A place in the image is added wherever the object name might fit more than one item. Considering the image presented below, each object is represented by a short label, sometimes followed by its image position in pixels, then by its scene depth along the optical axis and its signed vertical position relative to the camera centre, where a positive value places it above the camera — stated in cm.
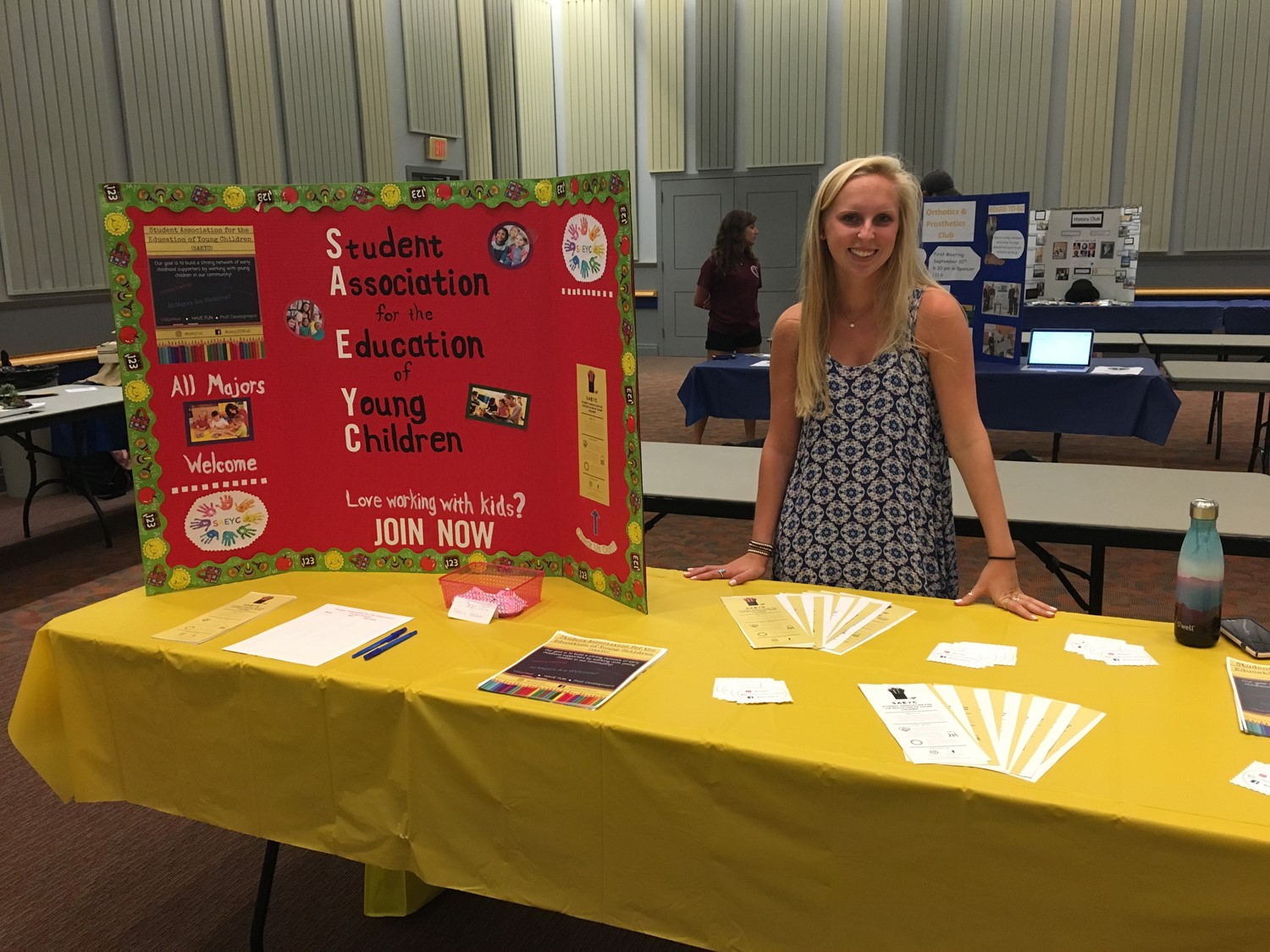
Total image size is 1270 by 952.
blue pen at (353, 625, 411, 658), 157 -56
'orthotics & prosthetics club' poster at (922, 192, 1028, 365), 468 +12
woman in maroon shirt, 659 -4
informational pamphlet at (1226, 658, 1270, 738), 123 -56
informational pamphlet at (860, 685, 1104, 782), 116 -56
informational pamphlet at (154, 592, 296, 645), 165 -56
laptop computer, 502 -38
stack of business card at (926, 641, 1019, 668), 145 -56
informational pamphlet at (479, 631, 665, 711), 138 -57
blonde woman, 177 -26
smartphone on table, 143 -54
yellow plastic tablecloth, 107 -63
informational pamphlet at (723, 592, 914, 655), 156 -56
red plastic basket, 176 -53
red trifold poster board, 175 -16
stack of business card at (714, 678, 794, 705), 134 -56
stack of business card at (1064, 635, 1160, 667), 144 -56
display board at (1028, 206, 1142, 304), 748 +17
